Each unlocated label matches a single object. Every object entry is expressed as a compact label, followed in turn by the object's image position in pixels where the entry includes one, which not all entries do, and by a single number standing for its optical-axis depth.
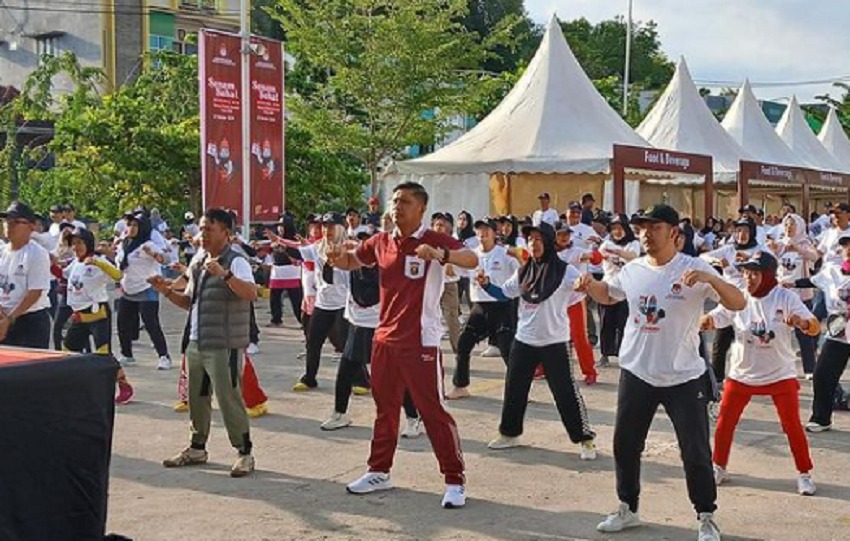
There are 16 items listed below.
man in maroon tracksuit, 6.48
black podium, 3.74
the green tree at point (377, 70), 25.86
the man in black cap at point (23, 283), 7.84
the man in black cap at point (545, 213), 15.55
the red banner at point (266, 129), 18.11
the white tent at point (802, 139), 34.84
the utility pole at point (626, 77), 38.03
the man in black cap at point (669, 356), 5.62
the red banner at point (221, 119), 17.06
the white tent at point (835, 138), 39.59
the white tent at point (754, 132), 30.66
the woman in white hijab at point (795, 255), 11.68
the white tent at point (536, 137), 21.12
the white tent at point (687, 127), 26.95
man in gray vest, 7.11
